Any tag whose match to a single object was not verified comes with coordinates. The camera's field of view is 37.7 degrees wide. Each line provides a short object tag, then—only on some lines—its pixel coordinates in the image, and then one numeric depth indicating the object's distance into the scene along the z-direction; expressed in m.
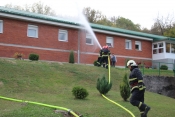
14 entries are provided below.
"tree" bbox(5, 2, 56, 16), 42.87
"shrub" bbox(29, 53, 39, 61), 21.36
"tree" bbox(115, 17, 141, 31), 57.66
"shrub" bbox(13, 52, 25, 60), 22.28
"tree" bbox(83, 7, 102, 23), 47.13
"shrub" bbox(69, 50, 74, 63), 24.11
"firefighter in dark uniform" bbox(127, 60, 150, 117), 8.73
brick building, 23.16
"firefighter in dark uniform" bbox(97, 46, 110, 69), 19.81
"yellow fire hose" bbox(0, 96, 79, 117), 8.41
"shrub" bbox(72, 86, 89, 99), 11.95
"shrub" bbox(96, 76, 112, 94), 13.41
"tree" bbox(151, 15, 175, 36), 50.81
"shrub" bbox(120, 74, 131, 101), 12.09
